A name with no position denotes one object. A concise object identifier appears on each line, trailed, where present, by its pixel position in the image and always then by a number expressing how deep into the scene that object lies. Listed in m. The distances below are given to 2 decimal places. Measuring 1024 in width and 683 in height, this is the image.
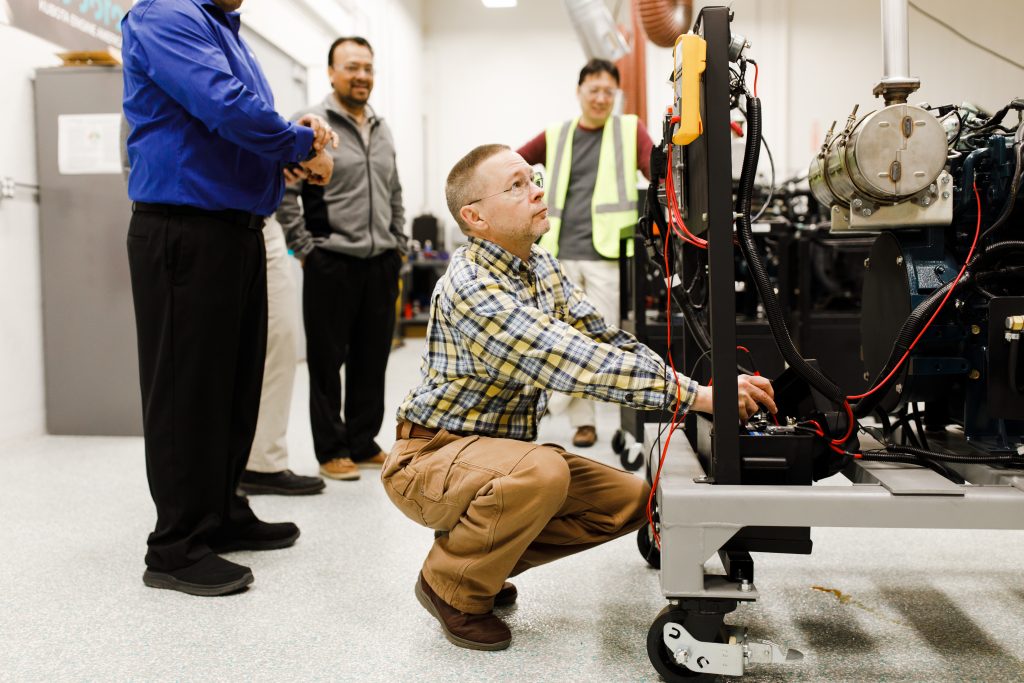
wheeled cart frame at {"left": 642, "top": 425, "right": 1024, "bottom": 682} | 1.28
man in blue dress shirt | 1.77
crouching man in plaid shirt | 1.42
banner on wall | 3.32
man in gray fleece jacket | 2.87
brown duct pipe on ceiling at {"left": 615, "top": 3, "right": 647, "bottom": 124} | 7.82
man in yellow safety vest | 3.27
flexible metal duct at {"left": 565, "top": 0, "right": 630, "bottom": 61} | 5.85
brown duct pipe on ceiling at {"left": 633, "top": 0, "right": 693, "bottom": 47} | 5.88
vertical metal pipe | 1.54
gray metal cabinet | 3.45
